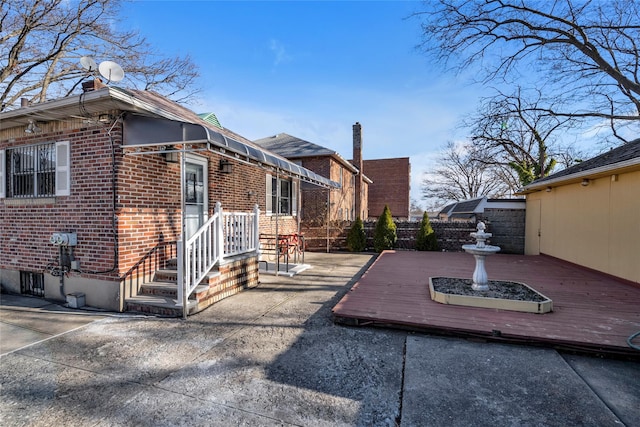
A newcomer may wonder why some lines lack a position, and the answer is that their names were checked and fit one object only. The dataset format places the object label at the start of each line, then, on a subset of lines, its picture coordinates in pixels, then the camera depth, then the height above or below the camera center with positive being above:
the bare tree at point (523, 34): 9.86 +6.06
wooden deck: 3.59 -1.41
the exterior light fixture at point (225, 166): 7.64 +1.13
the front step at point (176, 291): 4.74 -1.36
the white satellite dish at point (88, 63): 5.47 +2.62
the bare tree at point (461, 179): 34.50 +4.12
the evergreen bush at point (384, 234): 12.30 -0.86
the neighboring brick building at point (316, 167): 14.20 +2.23
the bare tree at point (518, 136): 15.45 +4.93
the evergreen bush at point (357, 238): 12.46 -1.04
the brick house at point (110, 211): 4.71 -0.01
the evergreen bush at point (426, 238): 11.94 -0.98
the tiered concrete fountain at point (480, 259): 5.23 -0.78
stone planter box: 4.41 -1.33
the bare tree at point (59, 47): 11.80 +7.13
